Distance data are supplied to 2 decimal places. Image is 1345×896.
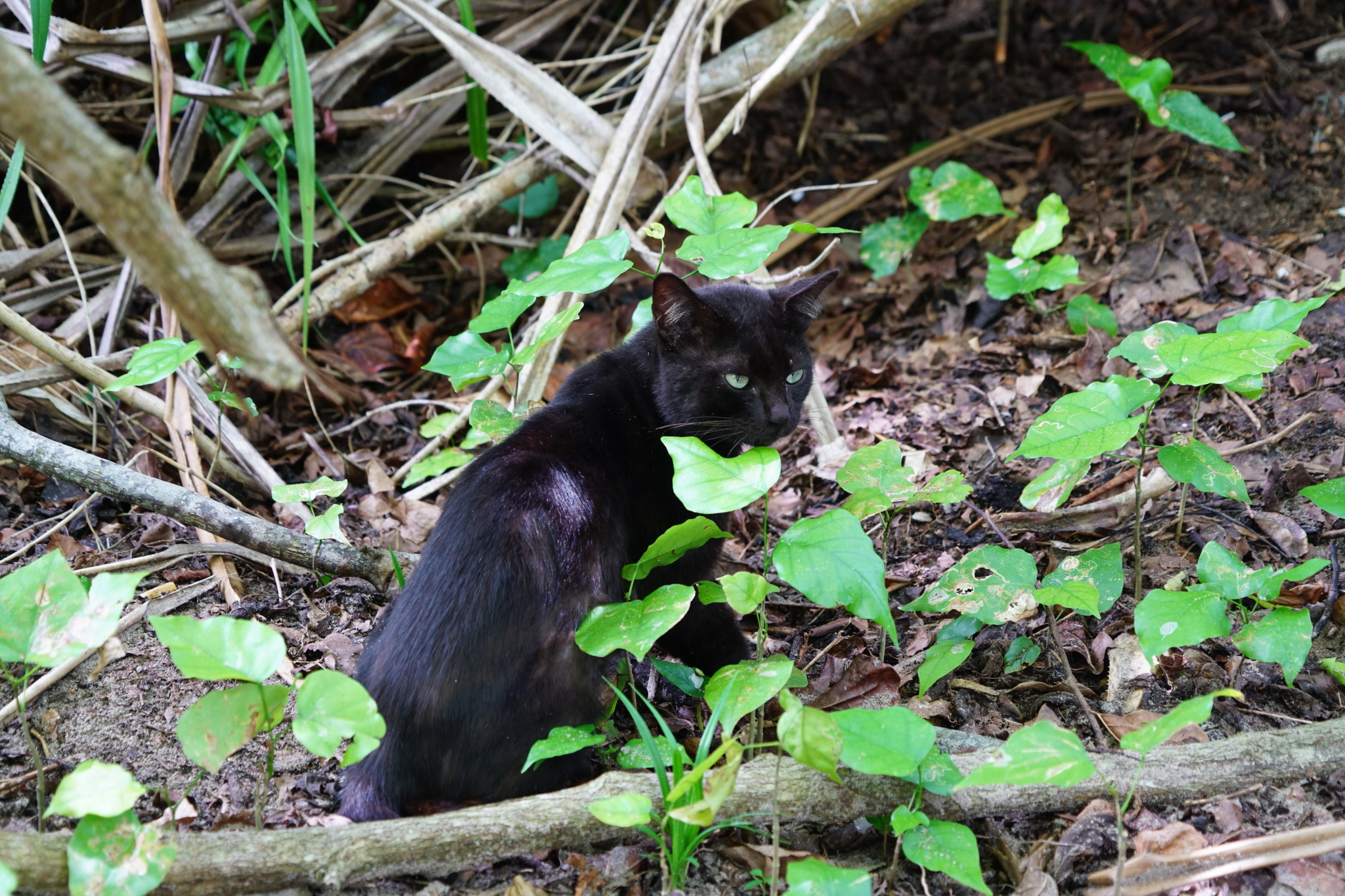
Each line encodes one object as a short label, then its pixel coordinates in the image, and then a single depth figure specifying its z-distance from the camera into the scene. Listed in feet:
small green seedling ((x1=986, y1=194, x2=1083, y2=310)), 23.43
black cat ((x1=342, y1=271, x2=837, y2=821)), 14.16
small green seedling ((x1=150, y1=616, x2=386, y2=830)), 11.06
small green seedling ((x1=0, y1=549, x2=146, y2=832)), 11.64
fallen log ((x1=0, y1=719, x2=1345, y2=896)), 11.78
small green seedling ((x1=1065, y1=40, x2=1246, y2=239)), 24.39
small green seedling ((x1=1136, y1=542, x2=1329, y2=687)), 13.16
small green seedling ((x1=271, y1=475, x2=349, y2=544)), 17.02
